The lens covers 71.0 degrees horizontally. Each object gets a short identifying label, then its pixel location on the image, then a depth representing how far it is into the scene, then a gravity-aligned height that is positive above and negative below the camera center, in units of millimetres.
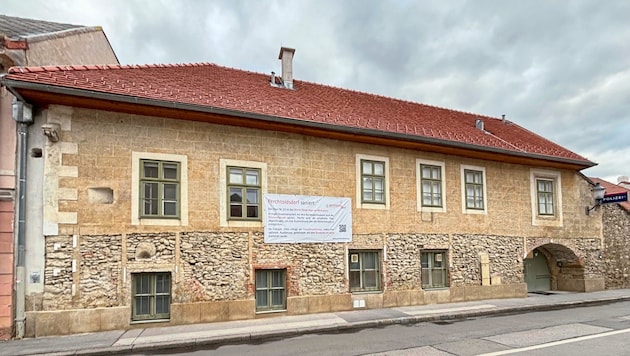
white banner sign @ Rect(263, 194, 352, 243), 11727 -64
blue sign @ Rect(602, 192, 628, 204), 16641 +578
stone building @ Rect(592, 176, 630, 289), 17484 -1238
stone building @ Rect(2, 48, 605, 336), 9797 +415
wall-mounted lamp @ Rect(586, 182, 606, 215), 17203 +744
